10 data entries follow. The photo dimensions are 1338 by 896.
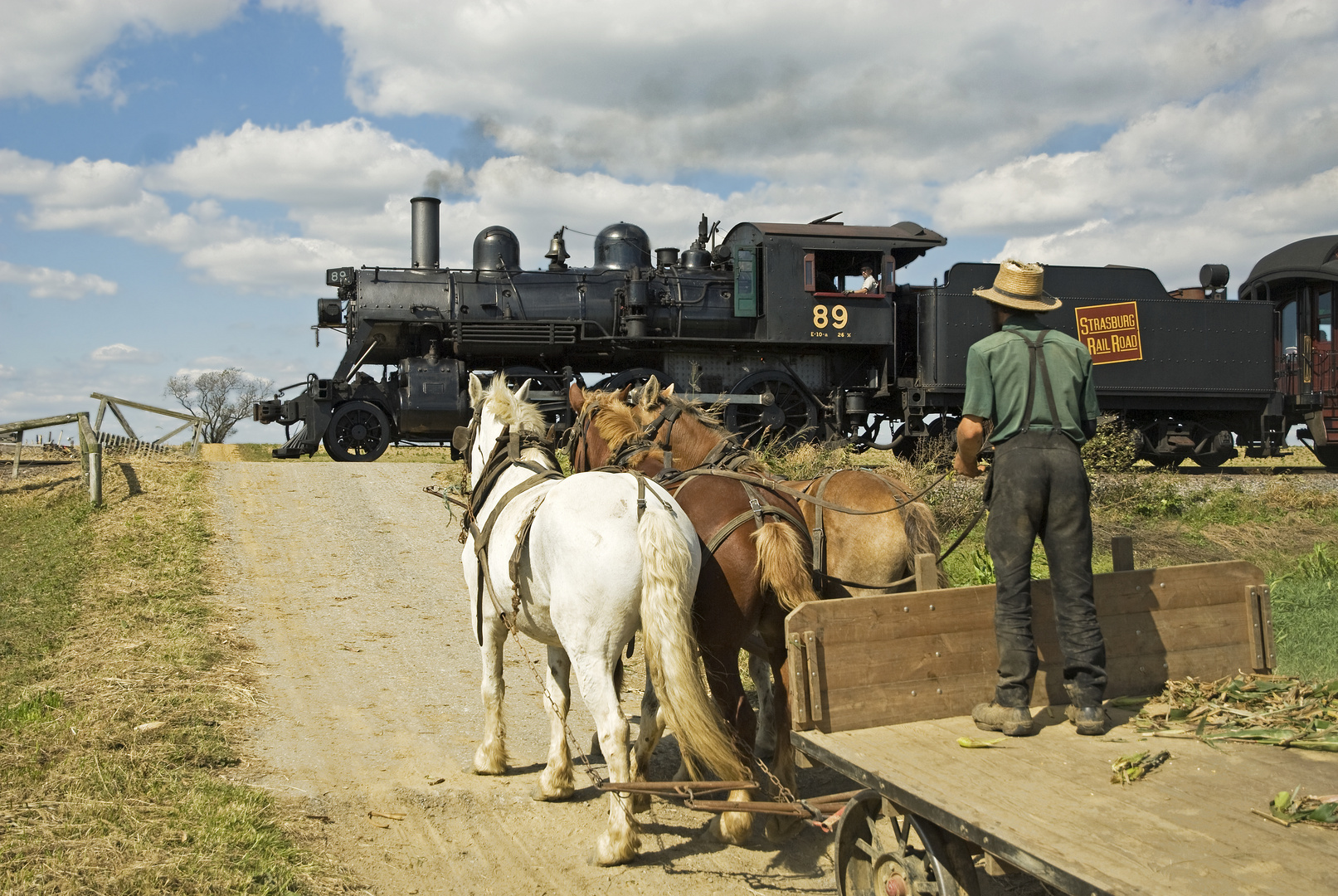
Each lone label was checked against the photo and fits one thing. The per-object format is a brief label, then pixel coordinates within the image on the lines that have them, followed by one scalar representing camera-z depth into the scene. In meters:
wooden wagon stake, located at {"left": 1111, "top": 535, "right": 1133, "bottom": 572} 3.81
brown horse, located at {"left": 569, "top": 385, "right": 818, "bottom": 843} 4.16
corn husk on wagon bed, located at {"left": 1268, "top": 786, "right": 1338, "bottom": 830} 2.34
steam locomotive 14.84
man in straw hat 3.19
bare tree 40.81
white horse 3.79
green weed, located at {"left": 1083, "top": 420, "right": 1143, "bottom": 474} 12.46
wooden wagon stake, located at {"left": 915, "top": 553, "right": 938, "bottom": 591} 3.54
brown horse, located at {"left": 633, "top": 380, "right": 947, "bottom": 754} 4.68
